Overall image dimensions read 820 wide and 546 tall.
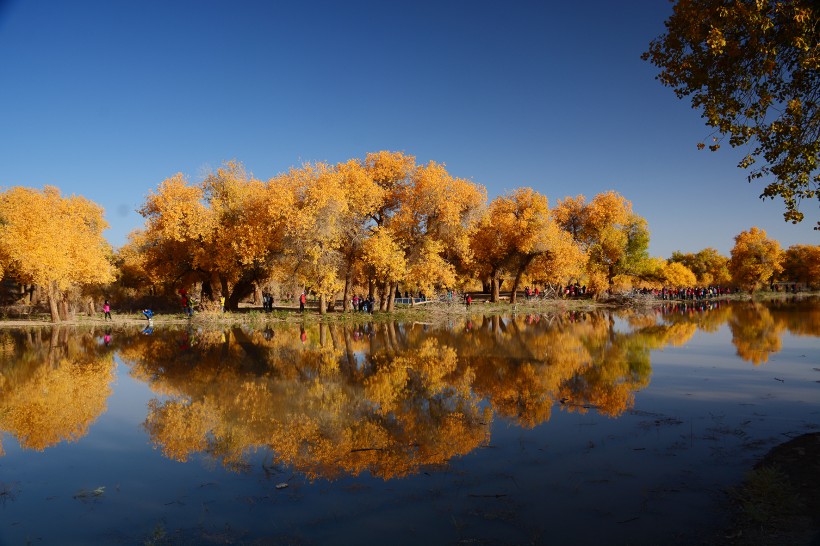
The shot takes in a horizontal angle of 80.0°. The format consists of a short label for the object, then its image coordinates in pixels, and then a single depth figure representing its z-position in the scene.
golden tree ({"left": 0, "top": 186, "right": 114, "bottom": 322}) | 32.59
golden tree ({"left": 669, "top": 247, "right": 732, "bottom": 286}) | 114.34
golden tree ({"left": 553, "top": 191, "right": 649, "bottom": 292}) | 57.50
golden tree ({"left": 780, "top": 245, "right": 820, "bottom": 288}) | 94.33
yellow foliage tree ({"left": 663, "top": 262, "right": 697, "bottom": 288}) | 92.89
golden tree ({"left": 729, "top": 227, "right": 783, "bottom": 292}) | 77.56
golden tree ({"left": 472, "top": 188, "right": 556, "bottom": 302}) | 48.62
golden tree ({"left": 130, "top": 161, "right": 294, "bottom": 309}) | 35.06
